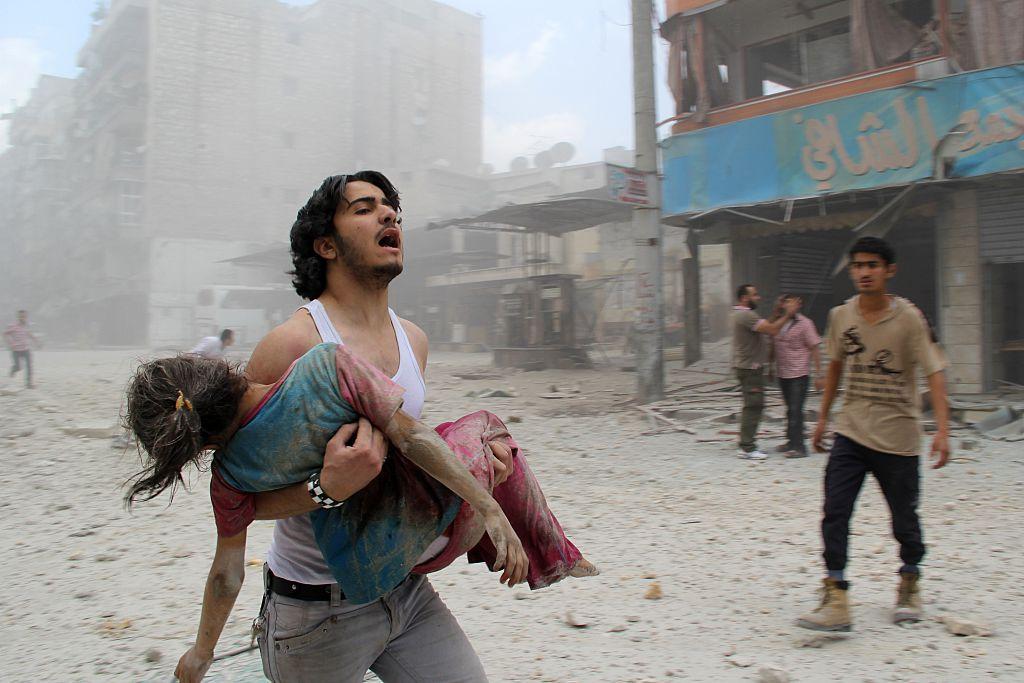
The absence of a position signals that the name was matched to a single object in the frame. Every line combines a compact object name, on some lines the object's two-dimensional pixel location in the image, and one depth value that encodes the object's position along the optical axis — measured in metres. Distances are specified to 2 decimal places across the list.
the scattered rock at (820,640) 3.18
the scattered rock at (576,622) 3.52
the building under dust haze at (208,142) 39.59
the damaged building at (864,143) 9.86
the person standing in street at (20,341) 14.30
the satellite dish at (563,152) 37.69
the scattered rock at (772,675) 2.80
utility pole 10.67
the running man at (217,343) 8.26
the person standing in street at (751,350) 7.11
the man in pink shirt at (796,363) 6.99
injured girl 1.30
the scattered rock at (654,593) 3.84
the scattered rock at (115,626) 3.57
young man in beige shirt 3.23
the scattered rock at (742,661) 3.03
